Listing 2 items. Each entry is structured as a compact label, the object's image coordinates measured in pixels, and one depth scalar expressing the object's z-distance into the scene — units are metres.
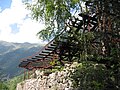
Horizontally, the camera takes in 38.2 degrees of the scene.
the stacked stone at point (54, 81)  11.06
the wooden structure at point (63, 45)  13.04
